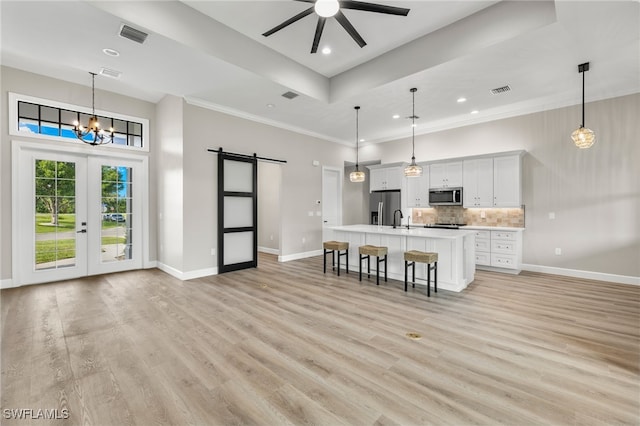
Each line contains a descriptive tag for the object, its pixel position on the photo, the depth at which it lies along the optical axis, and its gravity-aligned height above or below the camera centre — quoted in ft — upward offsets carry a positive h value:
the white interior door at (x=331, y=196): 25.21 +1.44
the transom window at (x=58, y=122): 14.75 +5.30
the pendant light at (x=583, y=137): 11.53 +3.15
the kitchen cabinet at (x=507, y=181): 17.99 +2.05
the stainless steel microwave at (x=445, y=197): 20.59 +1.16
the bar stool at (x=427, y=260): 13.19 -2.38
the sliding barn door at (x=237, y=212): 17.62 -0.03
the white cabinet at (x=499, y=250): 17.53 -2.55
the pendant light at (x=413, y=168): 15.53 +2.55
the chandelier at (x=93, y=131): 14.78 +4.67
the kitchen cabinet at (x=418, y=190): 22.34 +1.81
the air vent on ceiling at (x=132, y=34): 9.87 +6.61
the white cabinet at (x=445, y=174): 20.72 +2.88
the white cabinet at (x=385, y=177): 24.17 +3.12
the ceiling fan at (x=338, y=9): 8.64 +6.55
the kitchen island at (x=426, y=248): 13.70 -2.00
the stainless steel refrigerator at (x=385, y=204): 24.49 +0.72
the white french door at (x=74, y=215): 14.79 -0.19
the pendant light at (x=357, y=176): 17.88 +2.34
